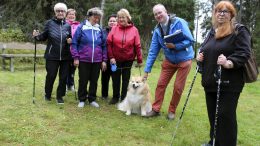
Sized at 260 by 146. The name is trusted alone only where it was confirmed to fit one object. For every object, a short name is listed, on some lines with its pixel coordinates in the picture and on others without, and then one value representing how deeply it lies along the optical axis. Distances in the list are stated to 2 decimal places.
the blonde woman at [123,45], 3.97
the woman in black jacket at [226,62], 2.19
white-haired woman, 3.91
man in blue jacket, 3.46
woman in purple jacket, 3.81
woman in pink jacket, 4.68
